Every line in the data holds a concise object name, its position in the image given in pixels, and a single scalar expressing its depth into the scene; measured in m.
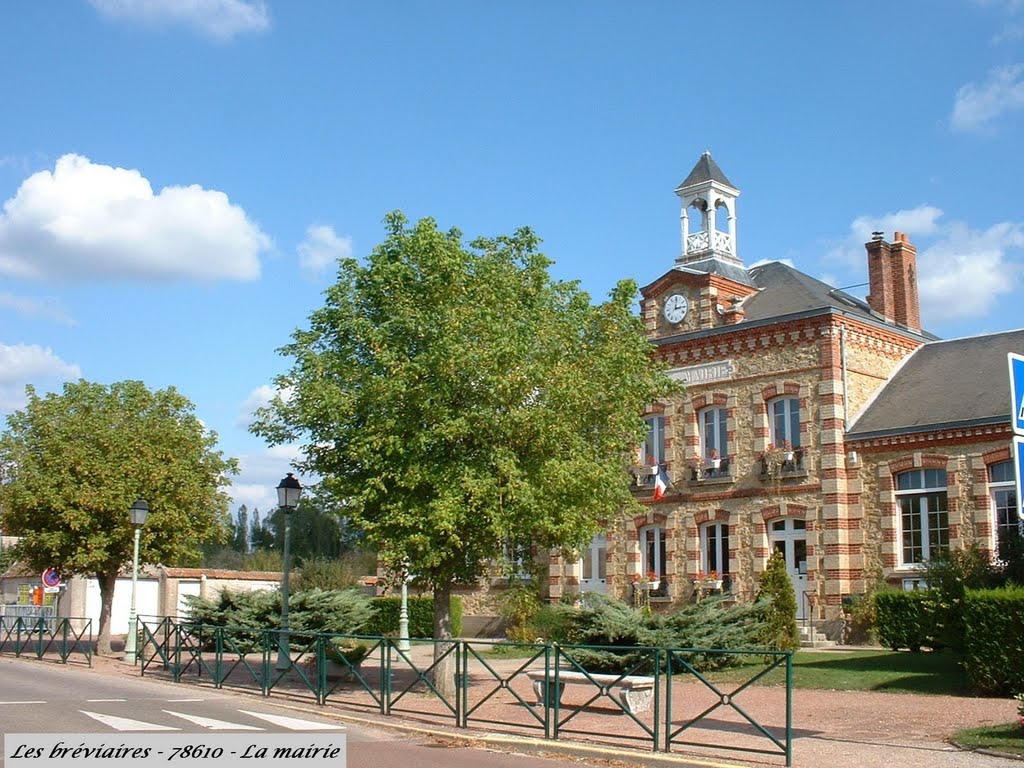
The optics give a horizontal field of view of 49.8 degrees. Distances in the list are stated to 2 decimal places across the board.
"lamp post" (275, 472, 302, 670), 17.52
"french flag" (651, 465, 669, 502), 27.31
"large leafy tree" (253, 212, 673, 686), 15.38
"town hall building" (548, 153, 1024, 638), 24.31
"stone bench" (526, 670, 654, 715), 13.31
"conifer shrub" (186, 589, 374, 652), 21.23
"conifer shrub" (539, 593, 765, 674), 18.39
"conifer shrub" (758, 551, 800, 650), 21.72
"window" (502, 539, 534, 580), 16.69
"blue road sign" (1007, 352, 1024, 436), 8.30
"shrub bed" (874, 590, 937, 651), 19.30
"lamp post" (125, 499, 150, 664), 21.38
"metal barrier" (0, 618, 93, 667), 22.58
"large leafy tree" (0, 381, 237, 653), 23.77
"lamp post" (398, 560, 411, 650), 24.16
